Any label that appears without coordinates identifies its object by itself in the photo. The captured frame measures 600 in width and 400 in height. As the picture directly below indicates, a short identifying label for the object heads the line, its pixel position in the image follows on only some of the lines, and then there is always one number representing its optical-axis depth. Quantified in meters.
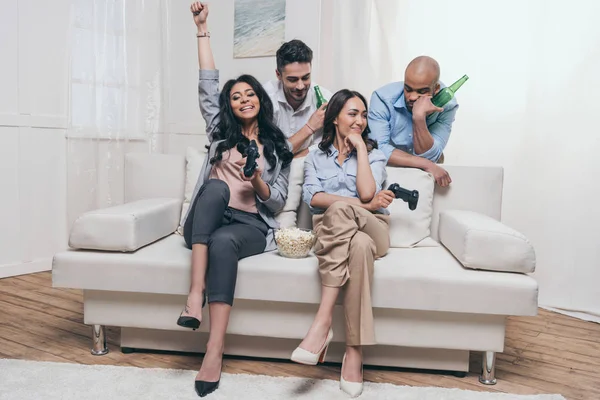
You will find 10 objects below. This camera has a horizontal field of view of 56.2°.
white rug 1.64
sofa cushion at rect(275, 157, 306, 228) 2.18
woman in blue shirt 1.71
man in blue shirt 2.26
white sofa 1.75
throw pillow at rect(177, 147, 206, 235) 2.29
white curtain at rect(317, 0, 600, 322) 2.79
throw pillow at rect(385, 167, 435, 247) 2.18
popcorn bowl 1.89
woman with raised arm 1.72
